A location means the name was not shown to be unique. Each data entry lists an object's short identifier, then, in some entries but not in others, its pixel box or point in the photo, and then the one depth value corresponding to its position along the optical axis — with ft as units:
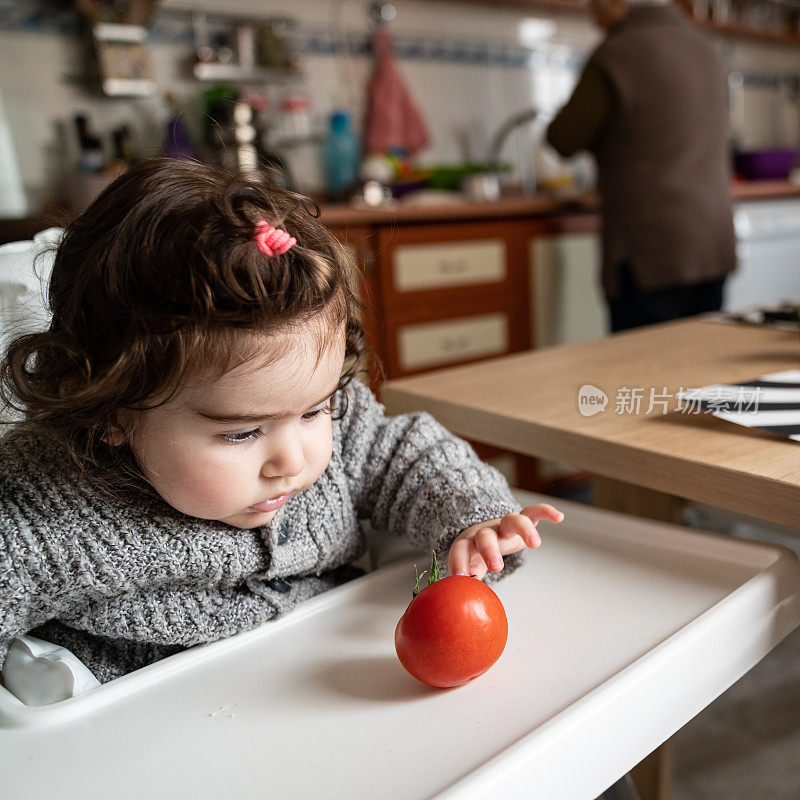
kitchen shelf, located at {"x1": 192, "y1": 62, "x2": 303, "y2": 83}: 8.15
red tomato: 1.64
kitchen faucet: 9.75
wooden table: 2.02
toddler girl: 1.84
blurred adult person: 7.00
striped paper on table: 2.28
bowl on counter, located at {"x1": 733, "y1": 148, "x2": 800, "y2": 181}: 10.62
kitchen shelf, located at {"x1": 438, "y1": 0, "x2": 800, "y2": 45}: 10.37
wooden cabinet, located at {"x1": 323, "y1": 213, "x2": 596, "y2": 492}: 7.32
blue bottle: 8.86
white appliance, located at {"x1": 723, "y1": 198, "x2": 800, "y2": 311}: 9.37
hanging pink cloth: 9.36
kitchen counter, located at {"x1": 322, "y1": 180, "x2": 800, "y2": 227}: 6.82
